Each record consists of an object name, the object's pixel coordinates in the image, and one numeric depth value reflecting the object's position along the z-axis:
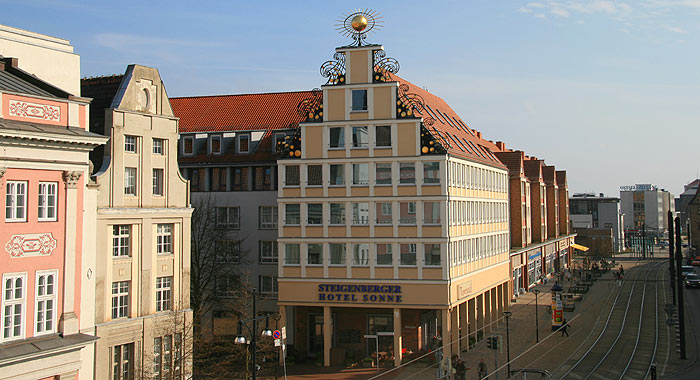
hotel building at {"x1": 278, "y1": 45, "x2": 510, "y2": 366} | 43.91
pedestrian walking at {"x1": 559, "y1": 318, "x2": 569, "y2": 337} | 52.09
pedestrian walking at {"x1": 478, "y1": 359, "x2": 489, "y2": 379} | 38.97
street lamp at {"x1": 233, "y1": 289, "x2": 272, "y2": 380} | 27.75
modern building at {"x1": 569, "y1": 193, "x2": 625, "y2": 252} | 169.50
